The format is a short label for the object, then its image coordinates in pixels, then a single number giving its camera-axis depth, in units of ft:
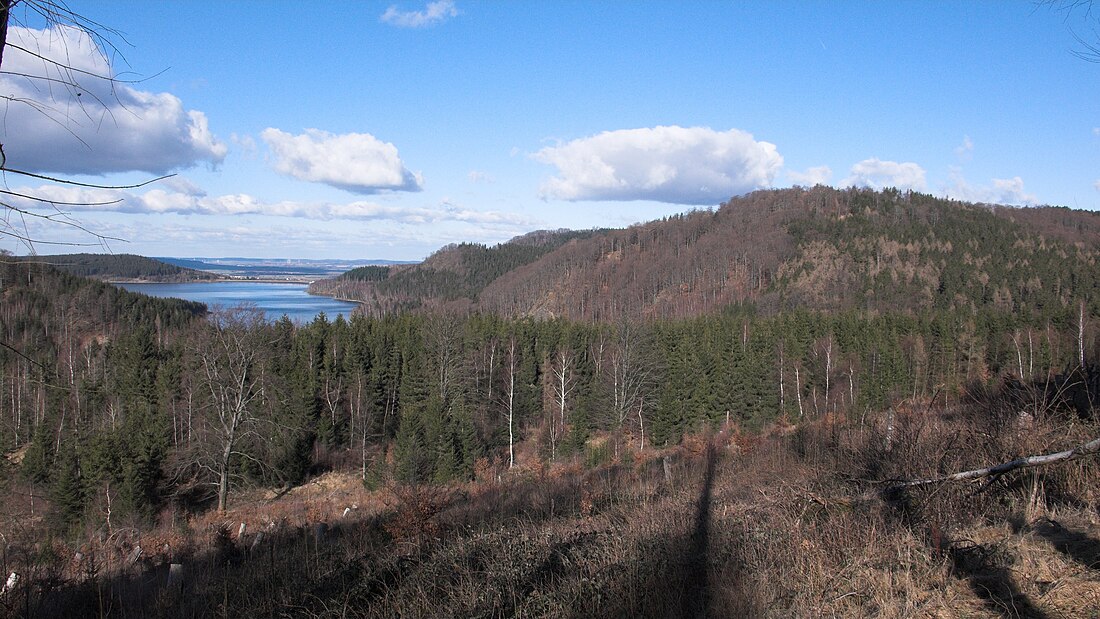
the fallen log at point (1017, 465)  14.21
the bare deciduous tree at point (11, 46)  8.17
